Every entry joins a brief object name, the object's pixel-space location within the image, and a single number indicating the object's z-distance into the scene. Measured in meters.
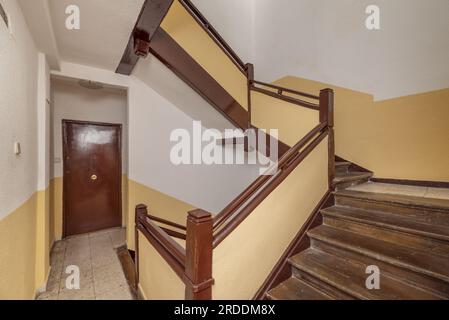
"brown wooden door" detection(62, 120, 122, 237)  3.61
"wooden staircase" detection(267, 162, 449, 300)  1.28
